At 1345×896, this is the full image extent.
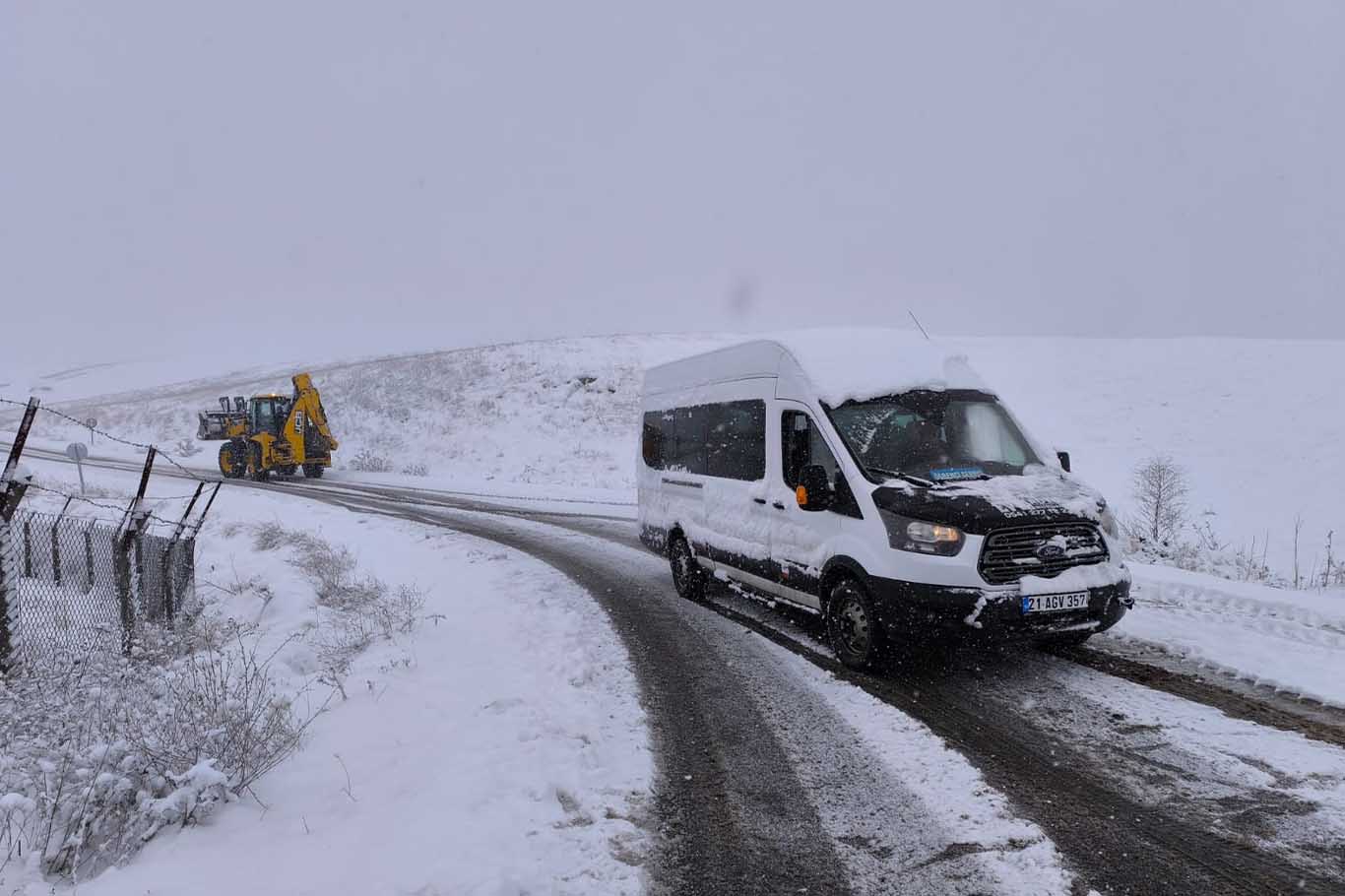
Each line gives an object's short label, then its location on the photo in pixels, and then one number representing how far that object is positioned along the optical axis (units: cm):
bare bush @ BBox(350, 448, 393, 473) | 2702
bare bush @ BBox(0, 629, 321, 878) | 331
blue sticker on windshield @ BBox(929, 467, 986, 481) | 548
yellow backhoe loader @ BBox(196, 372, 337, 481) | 2319
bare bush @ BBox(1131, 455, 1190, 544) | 1266
